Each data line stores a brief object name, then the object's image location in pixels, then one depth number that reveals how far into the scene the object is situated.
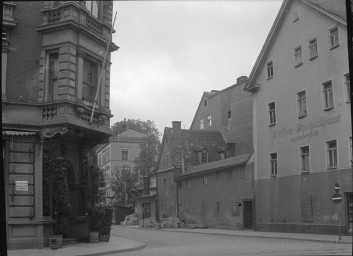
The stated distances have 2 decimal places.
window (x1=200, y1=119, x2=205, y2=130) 65.75
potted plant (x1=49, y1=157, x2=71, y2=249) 20.62
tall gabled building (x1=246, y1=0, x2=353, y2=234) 29.11
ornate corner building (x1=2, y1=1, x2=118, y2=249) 19.81
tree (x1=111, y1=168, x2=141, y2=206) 71.69
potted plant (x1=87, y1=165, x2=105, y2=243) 22.86
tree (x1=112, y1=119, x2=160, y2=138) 100.03
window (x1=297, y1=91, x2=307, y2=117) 32.75
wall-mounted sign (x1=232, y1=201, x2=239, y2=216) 40.56
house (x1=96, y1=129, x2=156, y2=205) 88.44
